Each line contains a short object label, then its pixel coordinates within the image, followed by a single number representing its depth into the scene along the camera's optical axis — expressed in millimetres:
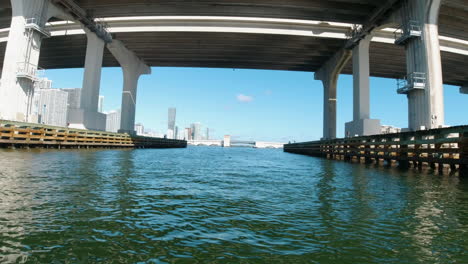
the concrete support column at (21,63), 22750
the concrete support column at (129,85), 39350
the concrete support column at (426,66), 19891
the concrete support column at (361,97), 25977
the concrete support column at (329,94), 38469
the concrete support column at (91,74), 31438
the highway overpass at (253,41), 21297
